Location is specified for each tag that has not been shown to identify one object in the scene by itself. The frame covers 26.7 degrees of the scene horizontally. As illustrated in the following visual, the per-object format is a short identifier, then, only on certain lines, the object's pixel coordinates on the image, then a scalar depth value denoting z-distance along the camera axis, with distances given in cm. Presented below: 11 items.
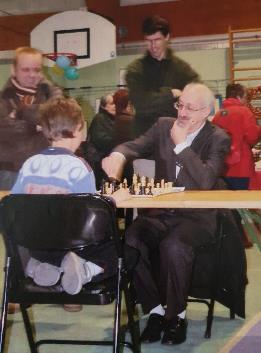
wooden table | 169
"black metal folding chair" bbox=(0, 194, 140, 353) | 159
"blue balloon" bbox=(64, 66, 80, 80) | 698
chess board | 202
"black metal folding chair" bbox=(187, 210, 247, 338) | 235
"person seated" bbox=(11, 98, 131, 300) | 169
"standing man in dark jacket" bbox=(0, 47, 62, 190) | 281
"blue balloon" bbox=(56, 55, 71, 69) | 662
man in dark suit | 216
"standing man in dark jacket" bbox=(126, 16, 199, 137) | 331
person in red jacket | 405
